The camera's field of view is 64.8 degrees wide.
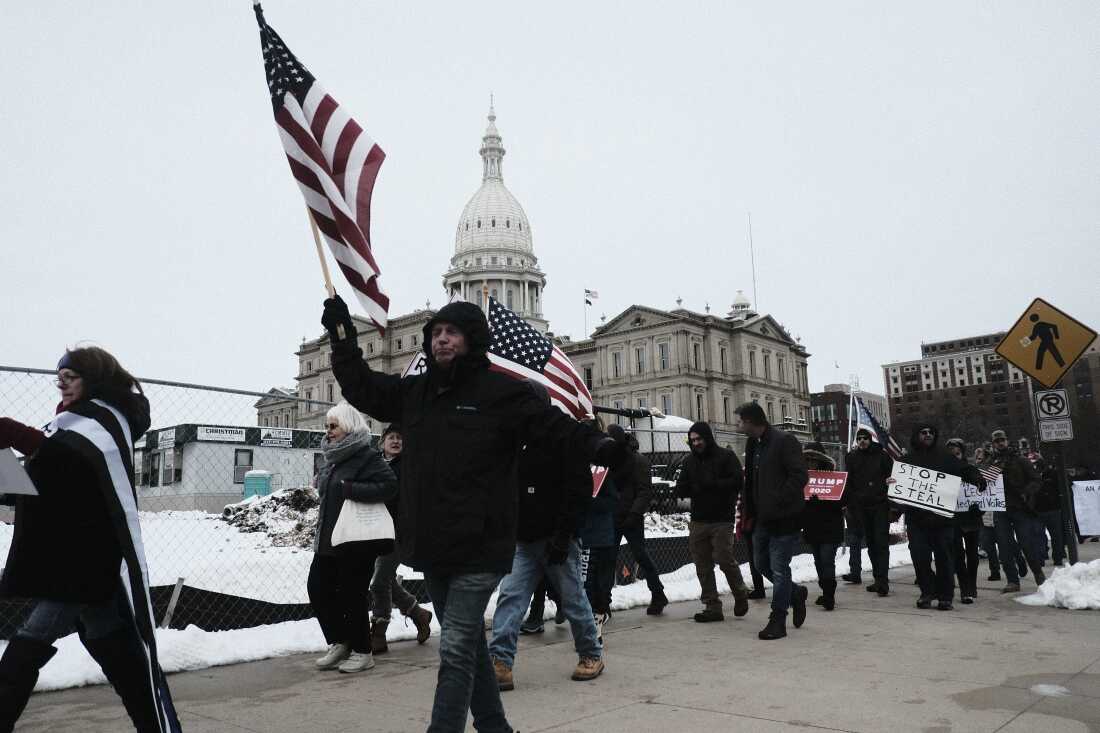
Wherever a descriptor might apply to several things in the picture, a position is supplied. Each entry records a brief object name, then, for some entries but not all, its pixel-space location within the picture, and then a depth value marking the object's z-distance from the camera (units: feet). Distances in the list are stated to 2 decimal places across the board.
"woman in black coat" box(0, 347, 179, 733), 11.28
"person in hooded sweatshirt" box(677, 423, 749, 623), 27.81
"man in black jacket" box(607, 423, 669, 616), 29.22
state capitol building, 268.62
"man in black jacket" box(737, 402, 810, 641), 24.18
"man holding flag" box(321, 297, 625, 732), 10.98
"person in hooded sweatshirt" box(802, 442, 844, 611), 29.58
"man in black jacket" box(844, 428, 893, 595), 34.47
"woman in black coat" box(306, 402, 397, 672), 20.01
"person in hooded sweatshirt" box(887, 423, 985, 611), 29.40
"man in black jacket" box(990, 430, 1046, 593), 34.09
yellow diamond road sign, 33.06
